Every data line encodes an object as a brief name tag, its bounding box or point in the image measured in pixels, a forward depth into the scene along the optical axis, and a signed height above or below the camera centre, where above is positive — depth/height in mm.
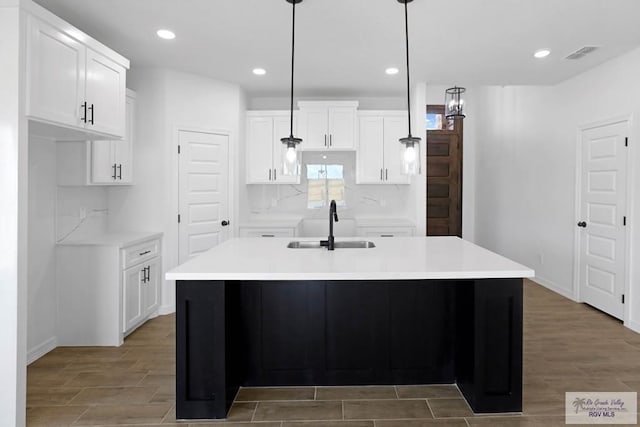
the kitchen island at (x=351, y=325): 2586 -764
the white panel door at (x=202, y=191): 4551 +127
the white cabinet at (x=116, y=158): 3636 +407
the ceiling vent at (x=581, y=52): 3835 +1413
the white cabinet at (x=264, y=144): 5324 +737
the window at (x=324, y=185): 5688 +249
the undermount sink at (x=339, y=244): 3271 -316
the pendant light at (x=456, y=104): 5148 +1209
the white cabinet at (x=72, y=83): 2410 +779
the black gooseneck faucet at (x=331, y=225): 3045 -154
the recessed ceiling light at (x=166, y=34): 3478 +1389
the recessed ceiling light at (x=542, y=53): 3900 +1402
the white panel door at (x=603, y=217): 4094 -122
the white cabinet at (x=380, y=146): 5266 +708
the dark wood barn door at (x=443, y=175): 7379 +512
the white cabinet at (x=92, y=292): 3496 -734
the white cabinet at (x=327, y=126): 5219 +948
